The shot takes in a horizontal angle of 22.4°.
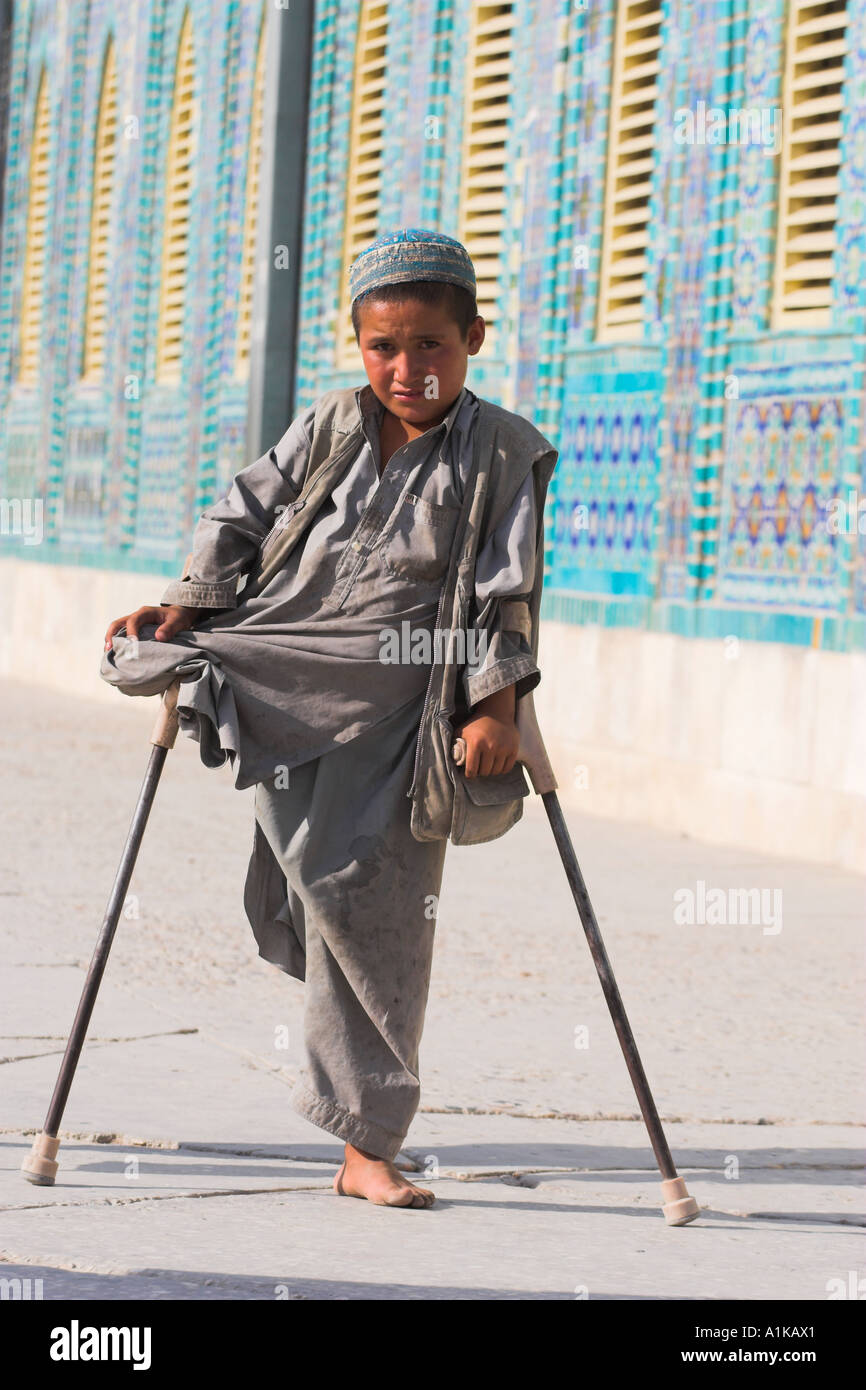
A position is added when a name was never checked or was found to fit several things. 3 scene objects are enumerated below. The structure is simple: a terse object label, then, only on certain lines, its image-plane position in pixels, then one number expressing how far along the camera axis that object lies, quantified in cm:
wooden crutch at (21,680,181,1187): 390
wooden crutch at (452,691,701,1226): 386
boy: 394
